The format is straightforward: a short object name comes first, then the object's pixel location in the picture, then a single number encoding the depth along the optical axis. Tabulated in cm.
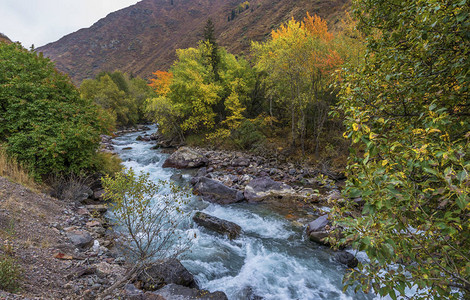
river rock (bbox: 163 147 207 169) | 1672
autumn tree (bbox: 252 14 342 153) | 1320
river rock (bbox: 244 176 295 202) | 1152
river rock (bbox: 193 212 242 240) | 824
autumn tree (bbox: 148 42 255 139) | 2095
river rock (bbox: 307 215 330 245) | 783
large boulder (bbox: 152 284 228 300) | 465
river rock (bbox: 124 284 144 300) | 428
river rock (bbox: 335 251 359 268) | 672
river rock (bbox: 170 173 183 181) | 1416
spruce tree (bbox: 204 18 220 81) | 2386
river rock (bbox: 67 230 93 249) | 583
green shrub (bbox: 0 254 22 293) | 333
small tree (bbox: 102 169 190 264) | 437
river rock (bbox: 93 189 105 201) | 983
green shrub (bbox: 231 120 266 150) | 1916
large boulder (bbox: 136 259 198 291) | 500
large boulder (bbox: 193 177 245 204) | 1134
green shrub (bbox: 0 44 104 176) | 836
